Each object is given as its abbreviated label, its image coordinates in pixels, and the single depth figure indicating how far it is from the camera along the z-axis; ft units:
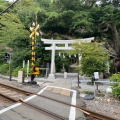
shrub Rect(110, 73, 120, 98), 30.66
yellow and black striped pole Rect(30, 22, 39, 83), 44.88
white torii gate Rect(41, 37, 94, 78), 67.75
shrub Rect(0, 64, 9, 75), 82.92
